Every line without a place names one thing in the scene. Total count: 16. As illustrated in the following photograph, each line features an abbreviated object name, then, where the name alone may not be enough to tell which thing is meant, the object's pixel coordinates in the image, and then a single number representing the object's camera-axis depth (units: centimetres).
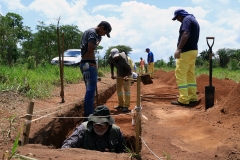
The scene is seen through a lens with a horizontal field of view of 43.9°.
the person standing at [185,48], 667
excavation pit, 442
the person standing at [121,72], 696
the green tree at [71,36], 3812
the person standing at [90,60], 521
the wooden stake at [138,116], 349
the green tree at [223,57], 3666
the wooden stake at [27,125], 359
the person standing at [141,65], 2109
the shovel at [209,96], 640
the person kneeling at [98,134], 412
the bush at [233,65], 2338
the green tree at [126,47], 5451
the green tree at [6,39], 2281
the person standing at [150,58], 1620
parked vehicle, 1627
